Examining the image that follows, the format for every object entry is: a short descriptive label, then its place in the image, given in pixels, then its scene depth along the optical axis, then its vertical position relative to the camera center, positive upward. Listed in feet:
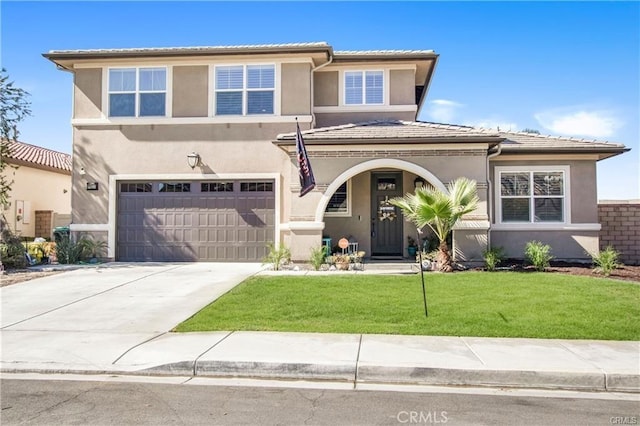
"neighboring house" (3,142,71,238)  65.92 +4.34
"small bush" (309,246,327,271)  43.42 -3.24
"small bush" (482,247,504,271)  41.91 -3.06
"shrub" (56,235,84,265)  50.67 -3.19
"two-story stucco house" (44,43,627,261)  48.62 +7.46
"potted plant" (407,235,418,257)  51.70 -2.55
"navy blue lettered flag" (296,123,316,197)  41.68 +4.97
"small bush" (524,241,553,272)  42.22 -2.96
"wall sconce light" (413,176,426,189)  51.57 +4.53
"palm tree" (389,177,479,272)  40.16 +1.35
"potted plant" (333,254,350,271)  43.79 -3.65
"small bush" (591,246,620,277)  39.55 -3.31
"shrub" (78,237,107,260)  51.39 -2.75
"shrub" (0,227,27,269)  45.47 -2.88
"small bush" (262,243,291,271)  44.42 -3.27
